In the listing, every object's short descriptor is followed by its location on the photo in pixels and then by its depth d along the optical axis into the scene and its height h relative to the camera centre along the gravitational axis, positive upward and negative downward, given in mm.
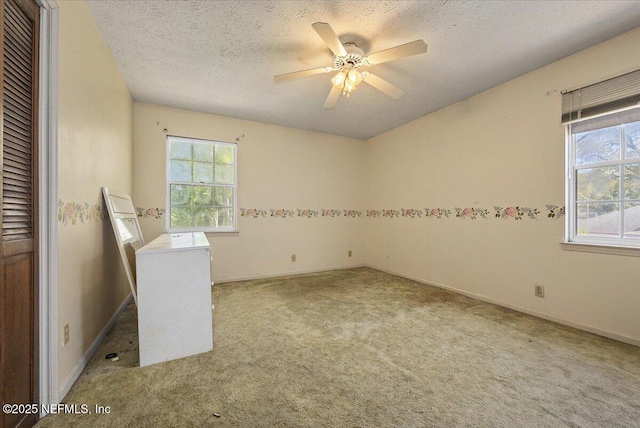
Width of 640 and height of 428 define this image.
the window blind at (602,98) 1971 +954
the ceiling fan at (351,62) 1678 +1132
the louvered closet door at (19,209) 1084 +14
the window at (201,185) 3480 +390
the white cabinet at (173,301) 1715 -613
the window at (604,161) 2021 +443
